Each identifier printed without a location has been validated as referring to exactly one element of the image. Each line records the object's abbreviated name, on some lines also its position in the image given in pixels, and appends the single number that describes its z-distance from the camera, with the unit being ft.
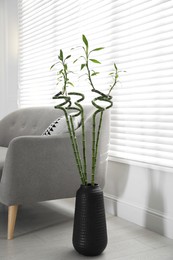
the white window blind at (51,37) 9.63
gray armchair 7.27
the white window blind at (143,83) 7.45
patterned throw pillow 8.11
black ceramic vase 6.43
